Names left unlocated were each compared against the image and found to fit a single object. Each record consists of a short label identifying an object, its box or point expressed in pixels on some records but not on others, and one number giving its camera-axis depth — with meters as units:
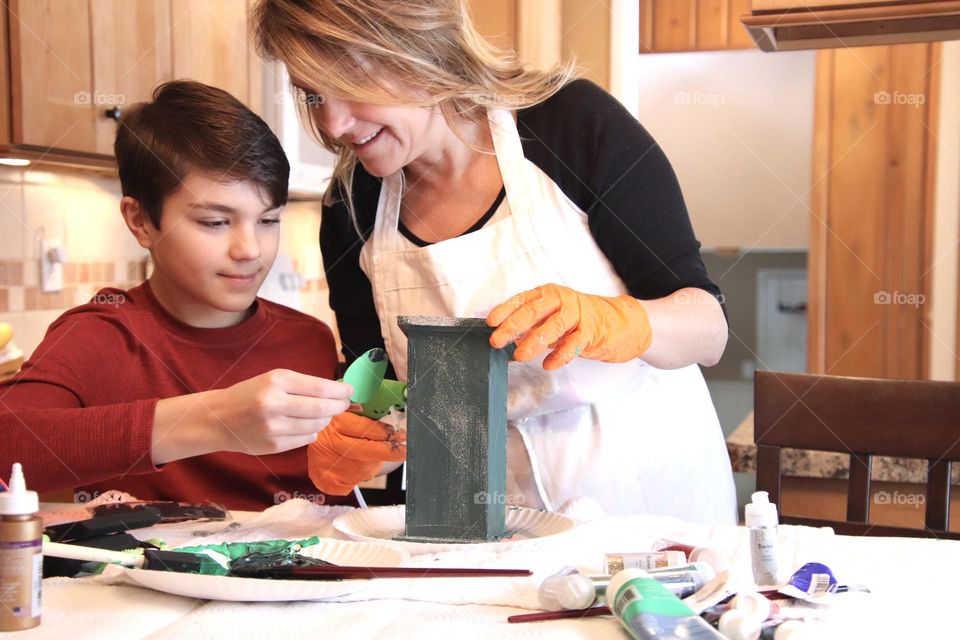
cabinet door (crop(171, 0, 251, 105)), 2.37
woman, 1.19
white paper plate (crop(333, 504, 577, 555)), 0.98
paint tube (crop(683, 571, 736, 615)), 0.75
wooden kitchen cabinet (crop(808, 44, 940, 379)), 3.20
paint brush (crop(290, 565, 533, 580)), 0.84
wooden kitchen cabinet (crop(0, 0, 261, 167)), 1.87
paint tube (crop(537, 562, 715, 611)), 0.78
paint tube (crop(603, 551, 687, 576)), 0.84
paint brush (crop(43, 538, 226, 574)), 0.84
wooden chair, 1.27
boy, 1.33
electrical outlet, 2.23
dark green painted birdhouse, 1.02
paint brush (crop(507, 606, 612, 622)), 0.77
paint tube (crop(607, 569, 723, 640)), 0.70
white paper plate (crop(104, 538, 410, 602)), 0.79
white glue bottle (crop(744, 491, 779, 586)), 0.85
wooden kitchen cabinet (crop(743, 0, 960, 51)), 1.68
